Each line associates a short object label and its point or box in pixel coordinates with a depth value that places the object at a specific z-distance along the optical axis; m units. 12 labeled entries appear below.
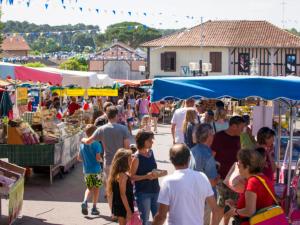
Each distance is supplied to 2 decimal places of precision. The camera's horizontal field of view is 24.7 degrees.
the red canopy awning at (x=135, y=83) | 40.11
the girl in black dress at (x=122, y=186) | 7.54
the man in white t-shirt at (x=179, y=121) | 12.82
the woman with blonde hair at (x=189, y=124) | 11.20
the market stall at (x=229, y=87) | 8.09
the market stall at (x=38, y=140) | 12.85
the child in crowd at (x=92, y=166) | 10.21
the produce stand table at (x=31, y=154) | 12.84
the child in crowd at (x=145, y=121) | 20.23
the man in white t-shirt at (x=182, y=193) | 5.82
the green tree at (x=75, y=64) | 97.77
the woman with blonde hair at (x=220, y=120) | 11.88
